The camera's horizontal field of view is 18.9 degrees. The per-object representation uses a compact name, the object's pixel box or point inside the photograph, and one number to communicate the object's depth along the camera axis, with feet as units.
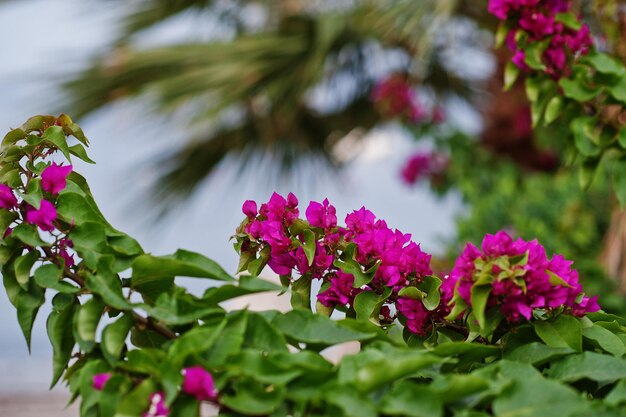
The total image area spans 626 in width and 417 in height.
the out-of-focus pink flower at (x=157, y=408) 4.93
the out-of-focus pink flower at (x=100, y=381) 5.02
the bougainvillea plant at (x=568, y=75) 7.04
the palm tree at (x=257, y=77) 19.36
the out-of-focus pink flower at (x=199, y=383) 4.90
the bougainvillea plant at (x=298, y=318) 4.92
